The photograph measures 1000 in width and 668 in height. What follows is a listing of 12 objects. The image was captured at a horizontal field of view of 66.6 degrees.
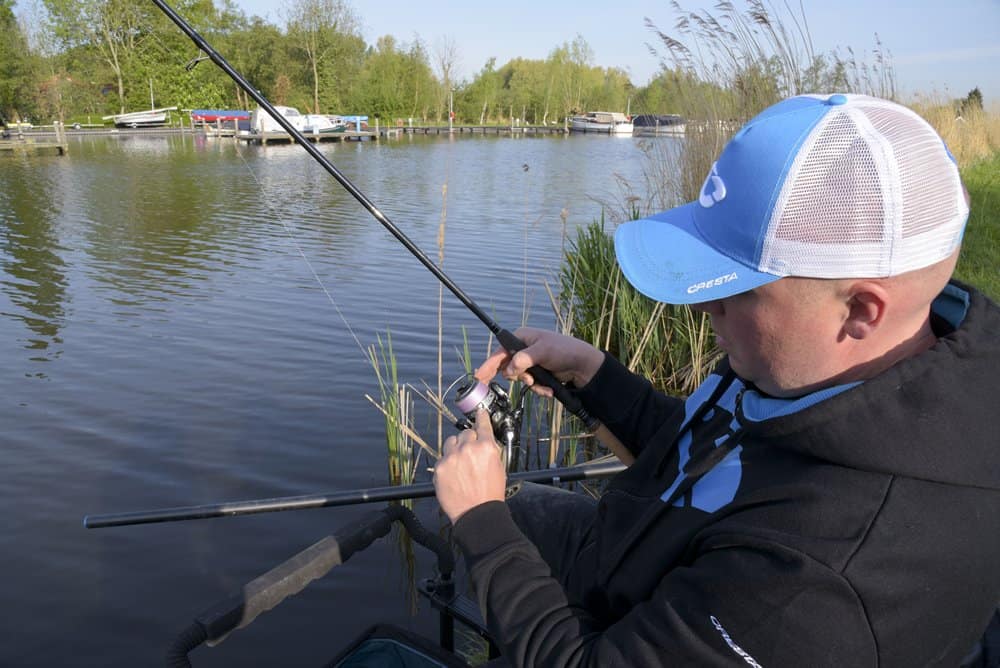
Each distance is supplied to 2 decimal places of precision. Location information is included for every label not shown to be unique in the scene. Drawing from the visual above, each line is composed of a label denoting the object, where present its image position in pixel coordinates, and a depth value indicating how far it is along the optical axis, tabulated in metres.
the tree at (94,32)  29.09
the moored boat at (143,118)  38.59
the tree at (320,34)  45.97
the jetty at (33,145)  24.64
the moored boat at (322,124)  36.06
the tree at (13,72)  36.28
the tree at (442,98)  54.41
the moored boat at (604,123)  53.54
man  0.98
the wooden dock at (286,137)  35.06
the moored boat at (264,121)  34.03
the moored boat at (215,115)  38.72
